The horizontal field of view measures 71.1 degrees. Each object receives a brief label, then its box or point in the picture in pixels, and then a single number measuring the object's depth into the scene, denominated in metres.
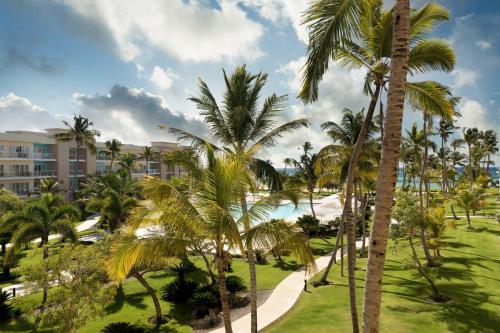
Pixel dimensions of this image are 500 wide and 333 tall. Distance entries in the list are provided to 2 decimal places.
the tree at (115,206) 29.00
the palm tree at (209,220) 9.38
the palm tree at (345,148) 18.12
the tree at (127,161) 55.79
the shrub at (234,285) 19.84
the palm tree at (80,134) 49.66
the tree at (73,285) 11.81
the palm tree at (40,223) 21.77
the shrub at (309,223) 34.97
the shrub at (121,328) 14.47
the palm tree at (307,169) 40.12
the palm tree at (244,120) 14.72
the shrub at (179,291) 18.89
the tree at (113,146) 57.72
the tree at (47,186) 42.80
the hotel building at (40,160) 46.00
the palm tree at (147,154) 63.74
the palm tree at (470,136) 58.38
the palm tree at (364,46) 7.85
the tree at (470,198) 33.59
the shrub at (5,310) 16.64
